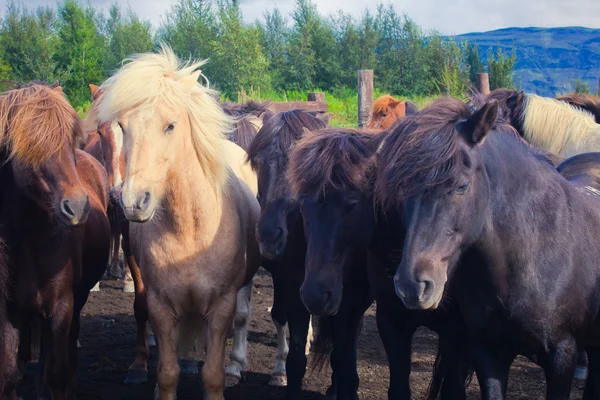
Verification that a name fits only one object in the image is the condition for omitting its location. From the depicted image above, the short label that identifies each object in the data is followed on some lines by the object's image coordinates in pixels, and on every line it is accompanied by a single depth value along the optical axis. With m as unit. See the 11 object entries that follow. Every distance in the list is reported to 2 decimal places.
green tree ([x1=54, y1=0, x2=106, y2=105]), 28.61
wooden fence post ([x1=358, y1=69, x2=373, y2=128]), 11.39
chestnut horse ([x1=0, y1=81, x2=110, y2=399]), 4.18
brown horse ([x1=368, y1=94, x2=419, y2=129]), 10.56
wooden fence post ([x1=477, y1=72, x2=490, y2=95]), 11.00
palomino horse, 4.15
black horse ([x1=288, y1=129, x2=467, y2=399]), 3.86
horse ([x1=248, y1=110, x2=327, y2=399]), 4.44
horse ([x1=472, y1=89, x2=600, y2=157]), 7.01
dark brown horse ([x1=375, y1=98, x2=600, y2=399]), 3.19
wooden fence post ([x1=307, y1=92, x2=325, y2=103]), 12.72
